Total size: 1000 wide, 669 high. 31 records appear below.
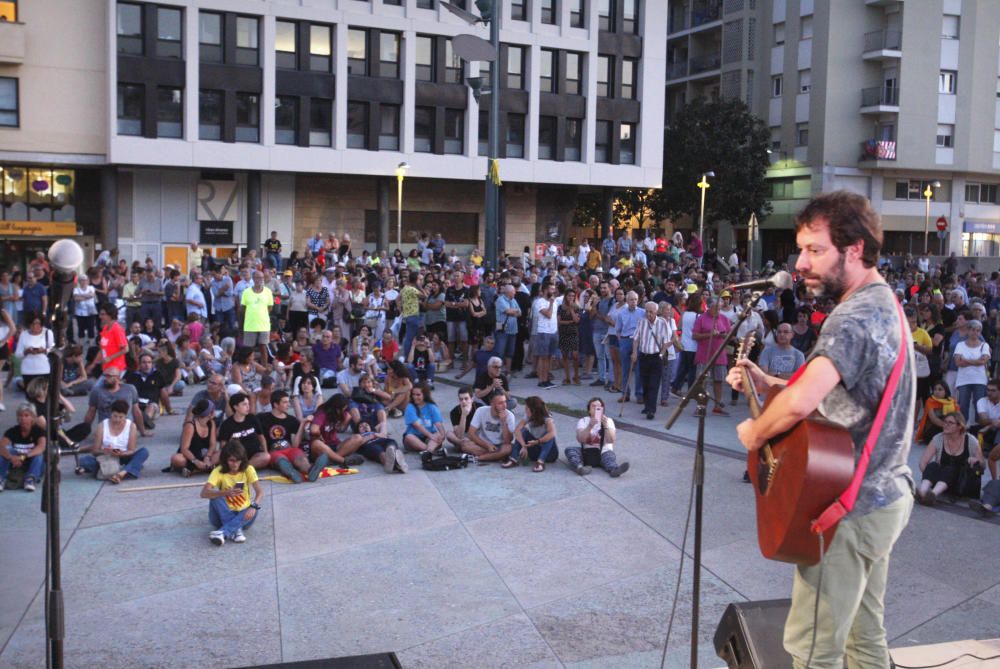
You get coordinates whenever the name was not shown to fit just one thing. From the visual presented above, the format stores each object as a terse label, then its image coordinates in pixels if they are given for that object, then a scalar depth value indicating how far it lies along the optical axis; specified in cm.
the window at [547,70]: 3928
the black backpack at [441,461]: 1198
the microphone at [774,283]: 402
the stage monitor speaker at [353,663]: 450
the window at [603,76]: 4066
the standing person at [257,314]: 1777
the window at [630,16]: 4094
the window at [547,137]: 3947
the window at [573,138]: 4019
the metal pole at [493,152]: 1930
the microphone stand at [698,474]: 460
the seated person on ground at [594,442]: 1177
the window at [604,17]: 4047
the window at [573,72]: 3988
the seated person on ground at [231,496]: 937
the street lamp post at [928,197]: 4362
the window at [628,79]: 4119
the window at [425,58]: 3756
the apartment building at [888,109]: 4638
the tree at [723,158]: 4481
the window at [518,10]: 3856
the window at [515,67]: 3866
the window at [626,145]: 4128
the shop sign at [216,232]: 3544
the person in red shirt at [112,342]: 1562
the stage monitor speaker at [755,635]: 445
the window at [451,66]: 3797
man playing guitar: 326
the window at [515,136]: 3881
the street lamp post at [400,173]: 3334
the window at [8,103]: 3166
